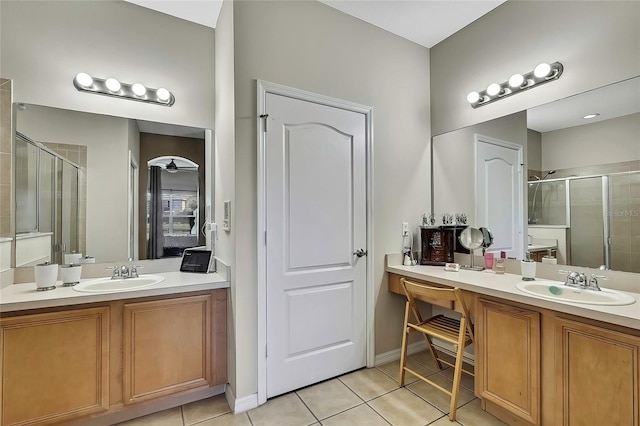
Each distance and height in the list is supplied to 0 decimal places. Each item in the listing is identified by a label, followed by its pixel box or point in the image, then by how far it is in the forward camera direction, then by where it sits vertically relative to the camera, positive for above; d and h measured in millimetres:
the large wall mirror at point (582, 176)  1721 +242
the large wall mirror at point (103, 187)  1937 +212
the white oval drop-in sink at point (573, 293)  1509 -444
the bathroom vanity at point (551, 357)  1302 -723
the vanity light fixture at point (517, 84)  1991 +947
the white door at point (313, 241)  2066 -197
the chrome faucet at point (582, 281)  1718 -397
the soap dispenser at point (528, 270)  2008 -382
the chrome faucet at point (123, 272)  2076 -395
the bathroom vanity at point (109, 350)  1560 -786
